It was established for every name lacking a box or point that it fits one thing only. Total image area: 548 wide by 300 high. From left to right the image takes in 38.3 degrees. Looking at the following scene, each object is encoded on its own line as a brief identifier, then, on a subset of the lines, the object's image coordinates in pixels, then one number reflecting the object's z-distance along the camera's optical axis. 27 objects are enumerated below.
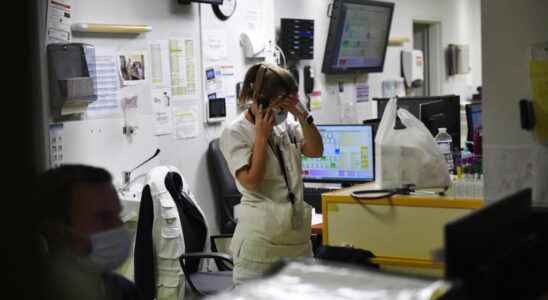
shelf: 4.25
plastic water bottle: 3.63
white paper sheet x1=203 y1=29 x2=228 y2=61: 5.39
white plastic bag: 2.72
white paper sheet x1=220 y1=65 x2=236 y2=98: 5.59
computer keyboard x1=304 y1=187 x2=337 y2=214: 4.45
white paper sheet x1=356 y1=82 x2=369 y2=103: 7.62
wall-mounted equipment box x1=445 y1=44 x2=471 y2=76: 9.54
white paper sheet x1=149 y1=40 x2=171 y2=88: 4.90
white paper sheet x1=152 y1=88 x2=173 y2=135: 4.92
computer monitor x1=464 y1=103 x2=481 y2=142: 4.82
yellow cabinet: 2.68
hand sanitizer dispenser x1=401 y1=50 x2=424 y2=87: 8.51
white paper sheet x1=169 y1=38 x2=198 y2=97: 5.08
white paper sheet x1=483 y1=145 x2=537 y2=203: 2.43
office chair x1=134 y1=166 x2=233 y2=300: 3.72
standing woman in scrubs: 3.09
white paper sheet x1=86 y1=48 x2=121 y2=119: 4.41
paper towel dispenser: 4.04
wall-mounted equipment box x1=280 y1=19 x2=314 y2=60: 6.27
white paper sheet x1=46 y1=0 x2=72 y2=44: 4.05
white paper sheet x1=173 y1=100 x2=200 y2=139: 5.12
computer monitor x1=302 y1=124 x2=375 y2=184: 4.57
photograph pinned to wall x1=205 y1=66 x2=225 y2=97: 5.41
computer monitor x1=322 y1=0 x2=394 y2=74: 6.96
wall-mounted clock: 5.46
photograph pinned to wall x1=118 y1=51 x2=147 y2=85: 4.61
